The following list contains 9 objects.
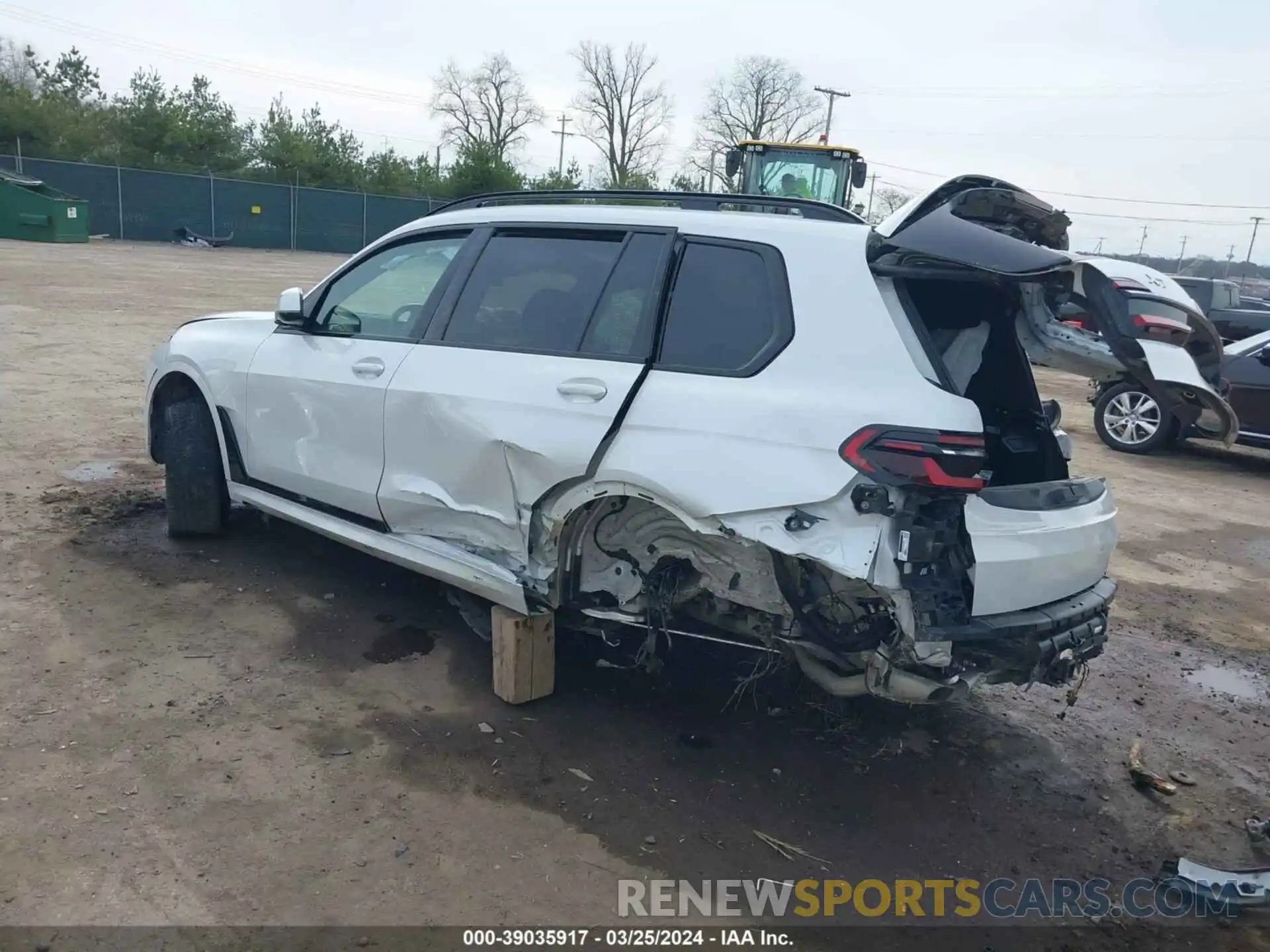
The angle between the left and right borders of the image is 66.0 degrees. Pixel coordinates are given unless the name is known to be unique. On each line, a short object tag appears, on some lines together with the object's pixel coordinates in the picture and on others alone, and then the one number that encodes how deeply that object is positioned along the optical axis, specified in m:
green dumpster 27.39
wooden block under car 3.91
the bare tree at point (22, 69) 43.00
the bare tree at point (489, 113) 67.44
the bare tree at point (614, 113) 68.12
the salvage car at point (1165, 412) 9.64
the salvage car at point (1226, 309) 14.04
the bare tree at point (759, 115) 64.06
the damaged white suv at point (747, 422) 3.02
